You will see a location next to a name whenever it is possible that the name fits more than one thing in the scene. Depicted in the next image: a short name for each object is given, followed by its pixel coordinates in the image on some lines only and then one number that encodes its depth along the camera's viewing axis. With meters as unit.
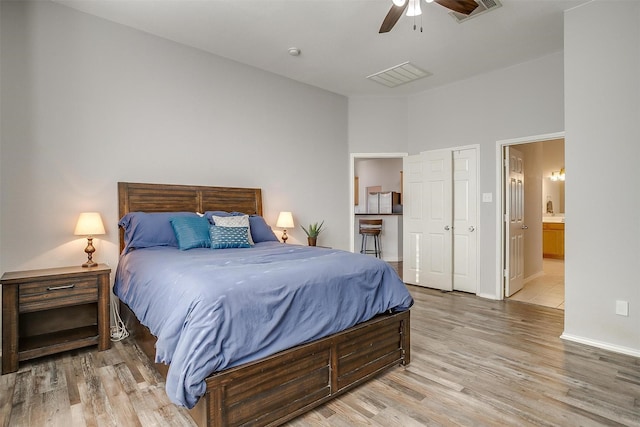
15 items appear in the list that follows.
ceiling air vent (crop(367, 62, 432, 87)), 4.23
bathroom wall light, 7.97
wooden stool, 7.35
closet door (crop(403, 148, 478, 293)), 4.63
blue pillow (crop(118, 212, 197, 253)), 2.99
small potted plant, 4.61
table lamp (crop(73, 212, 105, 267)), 2.81
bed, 1.58
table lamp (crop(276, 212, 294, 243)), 4.24
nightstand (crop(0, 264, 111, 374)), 2.38
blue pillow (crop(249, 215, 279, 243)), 3.67
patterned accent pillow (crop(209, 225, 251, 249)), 3.04
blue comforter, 1.52
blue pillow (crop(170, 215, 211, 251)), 2.99
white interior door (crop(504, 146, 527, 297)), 4.38
